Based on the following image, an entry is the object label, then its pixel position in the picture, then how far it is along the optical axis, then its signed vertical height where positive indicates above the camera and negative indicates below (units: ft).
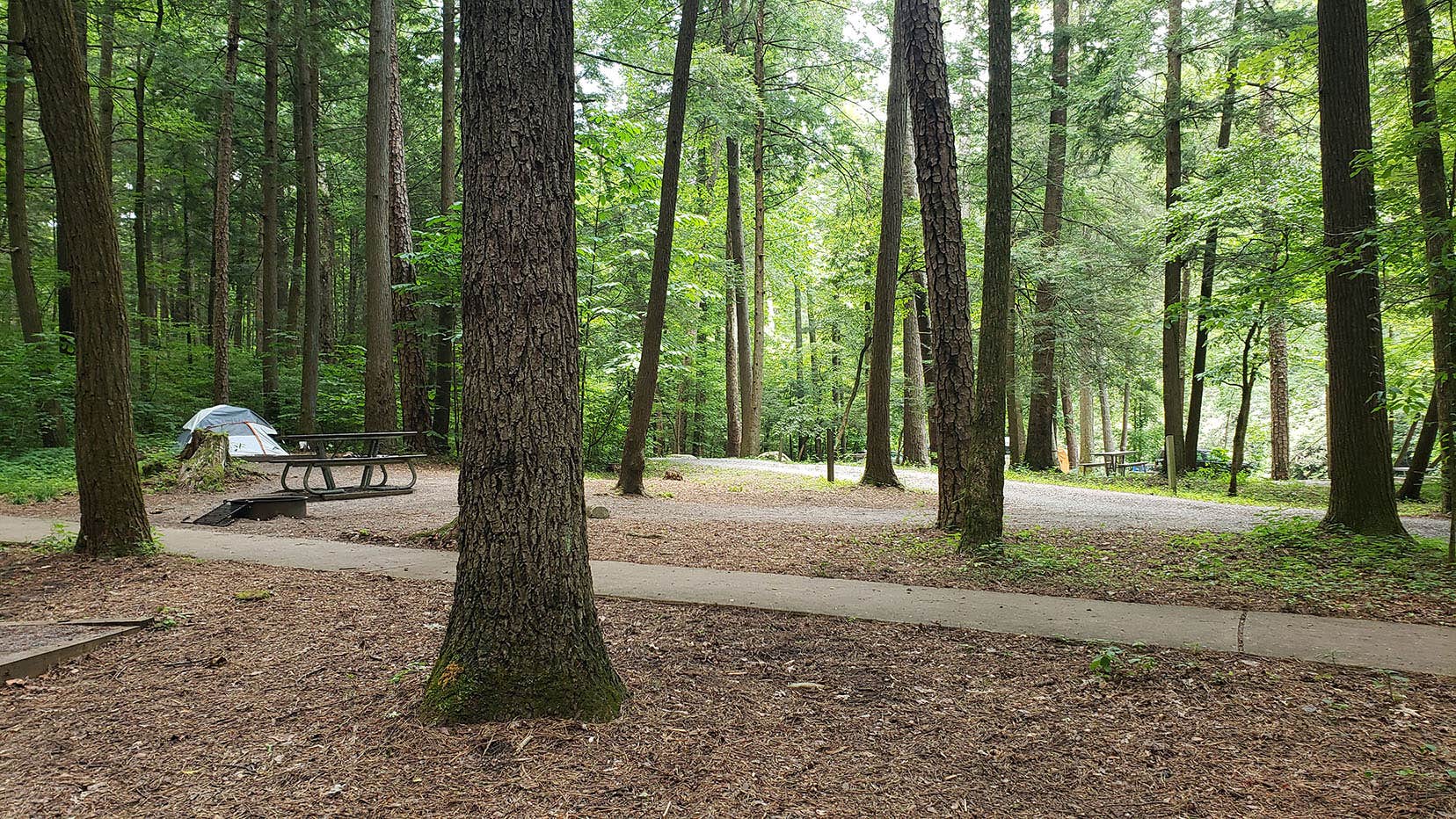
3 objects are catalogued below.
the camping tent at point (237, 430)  48.65 +0.04
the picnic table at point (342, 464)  30.71 -1.52
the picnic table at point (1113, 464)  64.45 -3.41
